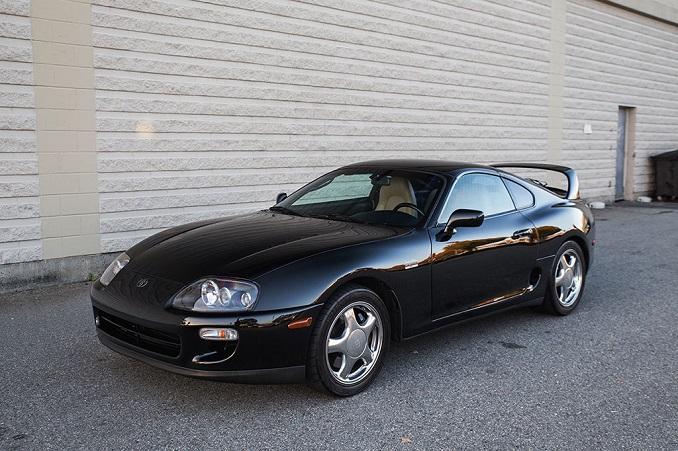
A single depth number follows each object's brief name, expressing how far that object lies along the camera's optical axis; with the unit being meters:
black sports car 3.62
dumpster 16.22
